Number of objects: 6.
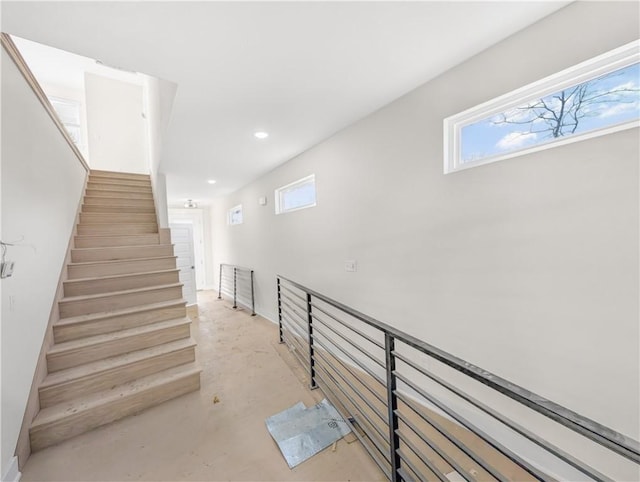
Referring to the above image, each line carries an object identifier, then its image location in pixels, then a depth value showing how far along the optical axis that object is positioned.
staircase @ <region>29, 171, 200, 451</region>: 1.84
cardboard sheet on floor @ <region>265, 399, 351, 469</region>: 1.61
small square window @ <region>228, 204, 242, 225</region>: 5.37
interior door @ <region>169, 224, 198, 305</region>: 5.37
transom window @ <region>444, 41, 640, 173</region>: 1.13
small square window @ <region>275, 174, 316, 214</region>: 3.18
